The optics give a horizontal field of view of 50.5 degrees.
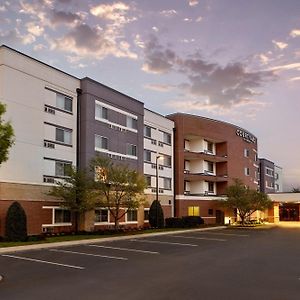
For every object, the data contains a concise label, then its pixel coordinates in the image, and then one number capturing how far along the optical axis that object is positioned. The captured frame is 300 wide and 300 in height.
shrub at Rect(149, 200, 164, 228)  33.62
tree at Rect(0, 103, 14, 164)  15.75
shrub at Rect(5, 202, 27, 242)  20.57
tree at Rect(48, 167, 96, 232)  24.10
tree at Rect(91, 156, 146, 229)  26.00
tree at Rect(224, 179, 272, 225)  39.47
